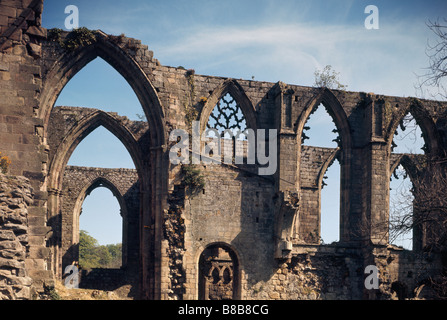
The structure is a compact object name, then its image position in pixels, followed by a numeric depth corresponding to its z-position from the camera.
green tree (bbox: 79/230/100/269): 50.53
